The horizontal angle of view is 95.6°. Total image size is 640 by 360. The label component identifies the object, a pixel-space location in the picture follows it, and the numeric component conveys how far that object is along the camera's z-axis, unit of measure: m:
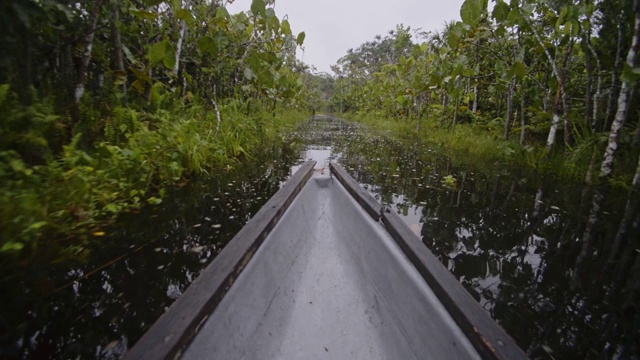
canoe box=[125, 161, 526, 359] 0.99
